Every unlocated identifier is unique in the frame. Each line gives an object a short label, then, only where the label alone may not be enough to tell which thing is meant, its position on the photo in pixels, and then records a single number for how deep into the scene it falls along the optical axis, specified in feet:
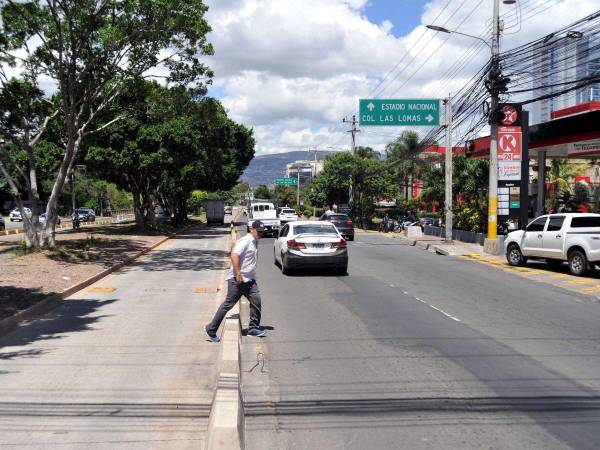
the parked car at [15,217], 206.34
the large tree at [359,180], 182.09
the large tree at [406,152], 212.43
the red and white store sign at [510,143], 80.89
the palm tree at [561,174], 136.77
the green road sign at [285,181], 377.97
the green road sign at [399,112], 90.99
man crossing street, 28.73
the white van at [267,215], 123.54
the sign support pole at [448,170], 96.63
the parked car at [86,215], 206.18
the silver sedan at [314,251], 54.60
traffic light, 74.28
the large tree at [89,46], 66.18
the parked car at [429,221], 142.10
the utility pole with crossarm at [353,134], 181.57
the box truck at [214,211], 225.56
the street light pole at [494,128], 75.56
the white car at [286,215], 164.43
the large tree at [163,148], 80.79
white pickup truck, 55.83
